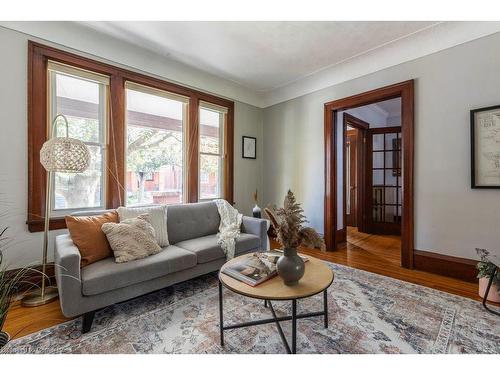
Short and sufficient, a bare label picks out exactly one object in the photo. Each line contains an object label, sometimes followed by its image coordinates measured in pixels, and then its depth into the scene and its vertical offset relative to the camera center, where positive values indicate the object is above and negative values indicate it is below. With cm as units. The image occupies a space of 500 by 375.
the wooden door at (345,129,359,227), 520 +23
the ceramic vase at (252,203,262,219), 378 -40
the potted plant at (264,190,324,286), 148 -33
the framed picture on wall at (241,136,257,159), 431 +73
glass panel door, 464 +14
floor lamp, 209 +23
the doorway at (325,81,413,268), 289 +30
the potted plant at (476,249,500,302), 197 -78
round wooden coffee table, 134 -61
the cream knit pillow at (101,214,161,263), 204 -47
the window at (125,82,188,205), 305 +58
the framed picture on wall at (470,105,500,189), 231 +40
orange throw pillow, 195 -43
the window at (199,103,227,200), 378 +60
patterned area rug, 152 -102
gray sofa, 166 -66
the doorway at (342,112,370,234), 475 +40
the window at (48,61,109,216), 251 +71
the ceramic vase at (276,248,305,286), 147 -51
